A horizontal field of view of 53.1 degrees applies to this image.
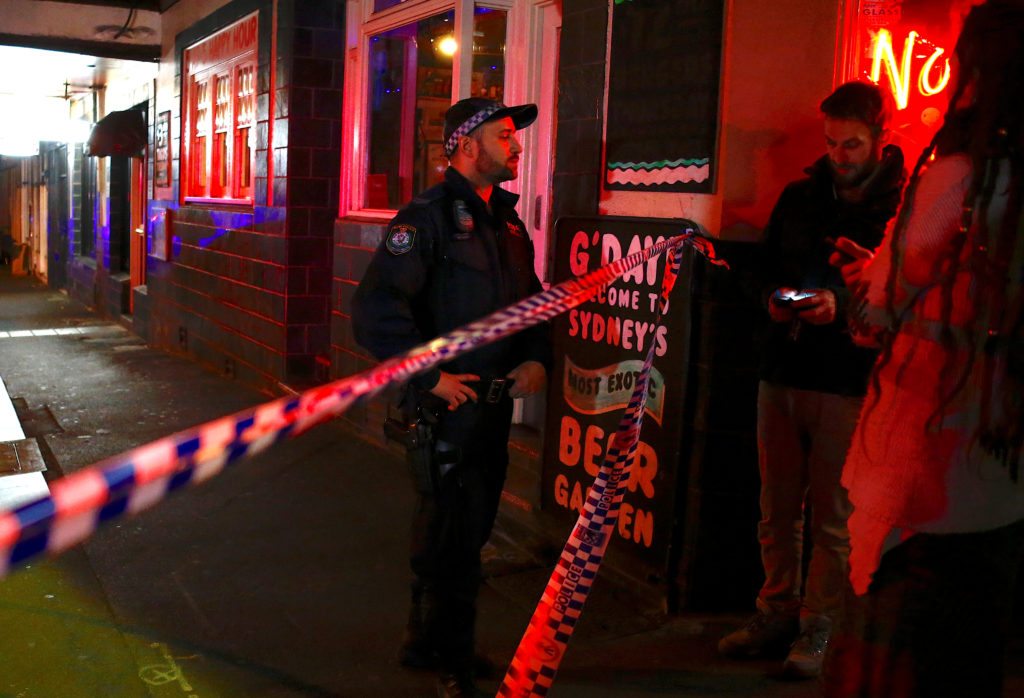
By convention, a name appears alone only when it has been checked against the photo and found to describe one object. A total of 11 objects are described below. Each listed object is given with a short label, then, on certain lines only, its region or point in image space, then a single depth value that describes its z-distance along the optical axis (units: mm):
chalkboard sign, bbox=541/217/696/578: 4199
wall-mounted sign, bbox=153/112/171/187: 12766
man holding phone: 3342
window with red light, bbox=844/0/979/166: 4039
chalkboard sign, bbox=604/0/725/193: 4082
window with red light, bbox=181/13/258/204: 10023
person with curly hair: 2031
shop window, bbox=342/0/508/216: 6613
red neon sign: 4047
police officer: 3342
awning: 13859
